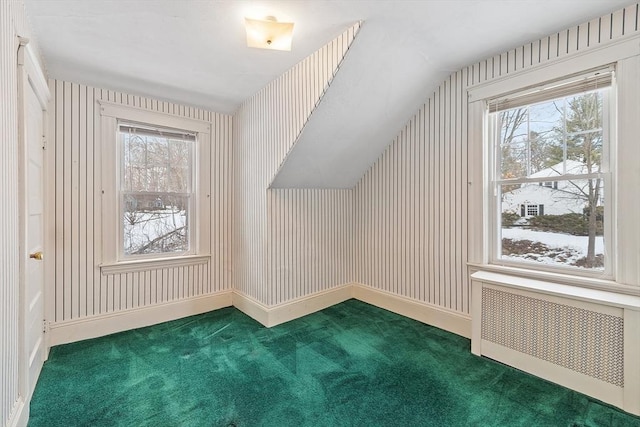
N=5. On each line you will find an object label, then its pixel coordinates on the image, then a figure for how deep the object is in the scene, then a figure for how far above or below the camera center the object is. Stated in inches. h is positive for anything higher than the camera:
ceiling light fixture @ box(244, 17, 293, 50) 75.8 +47.6
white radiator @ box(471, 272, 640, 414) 71.1 -33.9
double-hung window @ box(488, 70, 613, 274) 84.1 +11.3
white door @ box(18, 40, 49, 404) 66.0 -0.7
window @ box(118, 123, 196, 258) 118.9 +9.6
